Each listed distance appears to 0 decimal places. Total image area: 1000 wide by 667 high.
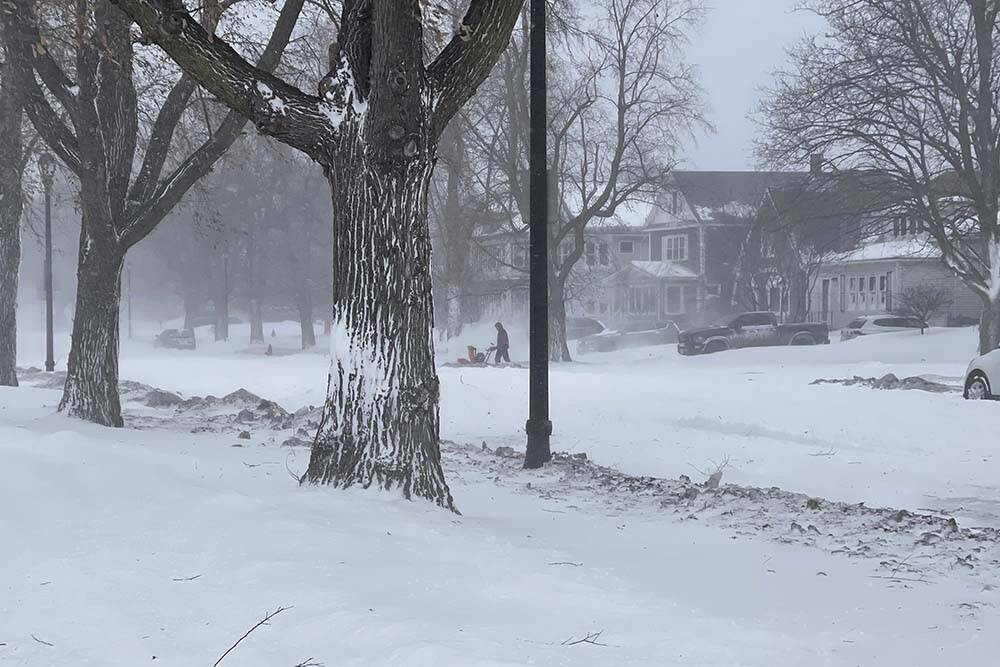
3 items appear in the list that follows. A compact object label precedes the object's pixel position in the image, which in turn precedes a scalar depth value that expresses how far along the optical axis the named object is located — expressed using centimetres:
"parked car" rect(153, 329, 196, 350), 5935
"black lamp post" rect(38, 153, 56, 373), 2155
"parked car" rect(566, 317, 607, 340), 5797
